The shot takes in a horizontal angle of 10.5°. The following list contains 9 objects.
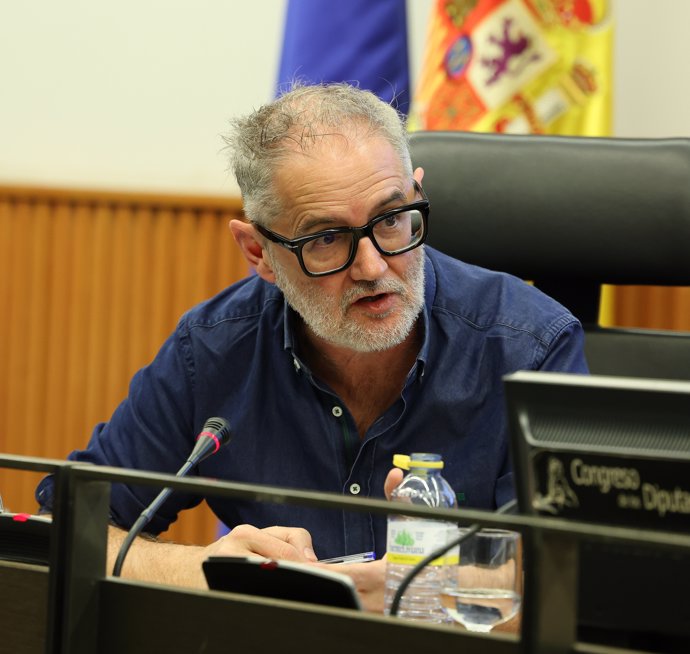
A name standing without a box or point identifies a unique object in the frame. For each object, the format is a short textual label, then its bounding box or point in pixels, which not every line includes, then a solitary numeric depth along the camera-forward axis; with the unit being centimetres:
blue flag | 361
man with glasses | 303
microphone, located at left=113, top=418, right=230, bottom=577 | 279
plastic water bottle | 280
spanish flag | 351
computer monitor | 222
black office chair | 307
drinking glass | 274
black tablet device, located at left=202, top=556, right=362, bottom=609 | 257
